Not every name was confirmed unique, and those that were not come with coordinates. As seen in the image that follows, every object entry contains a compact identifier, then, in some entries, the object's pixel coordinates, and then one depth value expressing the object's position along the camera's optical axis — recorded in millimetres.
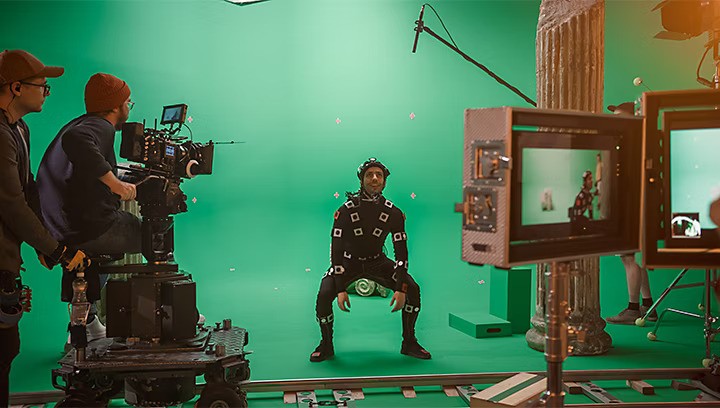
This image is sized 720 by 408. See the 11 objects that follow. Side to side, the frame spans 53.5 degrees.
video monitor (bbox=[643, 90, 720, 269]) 2871
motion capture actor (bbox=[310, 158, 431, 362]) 4906
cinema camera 3584
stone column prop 5004
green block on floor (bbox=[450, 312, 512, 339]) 5441
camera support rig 3434
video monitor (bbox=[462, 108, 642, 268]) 2482
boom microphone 5943
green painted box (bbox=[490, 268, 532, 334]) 5621
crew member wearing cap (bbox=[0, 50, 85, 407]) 3068
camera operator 3471
